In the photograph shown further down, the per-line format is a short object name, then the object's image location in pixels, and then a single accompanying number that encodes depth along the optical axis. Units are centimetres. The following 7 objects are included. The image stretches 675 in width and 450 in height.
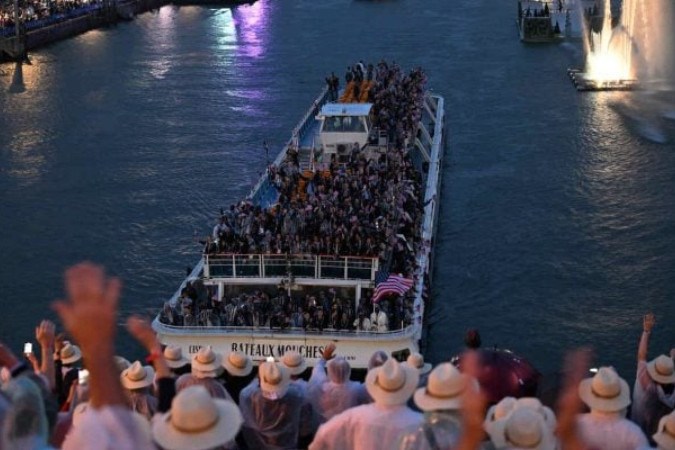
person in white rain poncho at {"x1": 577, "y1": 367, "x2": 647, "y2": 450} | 1071
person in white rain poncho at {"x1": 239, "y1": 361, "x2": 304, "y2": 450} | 1371
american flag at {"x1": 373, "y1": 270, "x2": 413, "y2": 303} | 2856
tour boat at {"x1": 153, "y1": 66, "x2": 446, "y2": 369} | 2803
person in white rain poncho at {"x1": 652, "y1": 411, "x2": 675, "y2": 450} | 995
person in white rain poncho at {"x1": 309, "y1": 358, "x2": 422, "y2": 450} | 1019
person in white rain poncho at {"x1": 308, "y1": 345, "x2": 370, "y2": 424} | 1346
